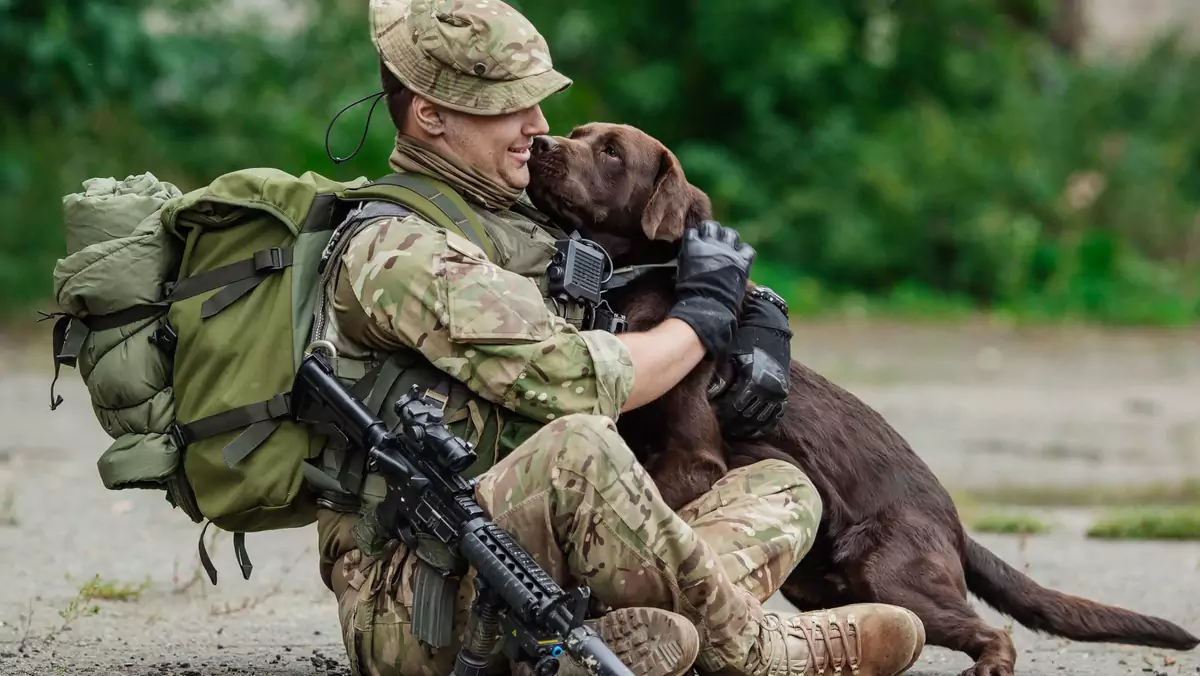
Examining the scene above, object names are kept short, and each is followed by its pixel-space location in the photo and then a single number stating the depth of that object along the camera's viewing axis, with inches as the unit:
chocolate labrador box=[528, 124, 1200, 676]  318.3
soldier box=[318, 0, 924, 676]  266.8
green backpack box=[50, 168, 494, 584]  284.0
